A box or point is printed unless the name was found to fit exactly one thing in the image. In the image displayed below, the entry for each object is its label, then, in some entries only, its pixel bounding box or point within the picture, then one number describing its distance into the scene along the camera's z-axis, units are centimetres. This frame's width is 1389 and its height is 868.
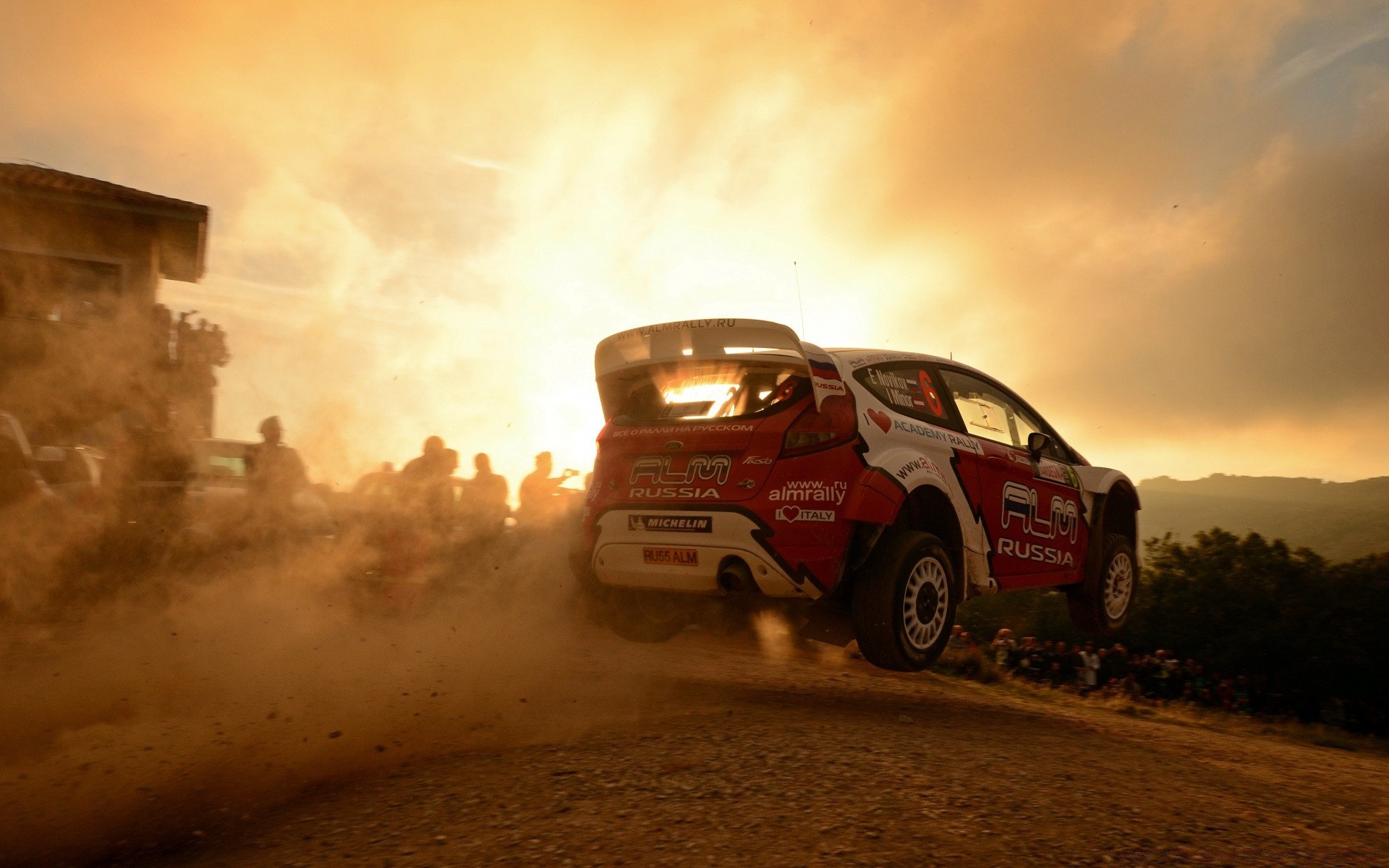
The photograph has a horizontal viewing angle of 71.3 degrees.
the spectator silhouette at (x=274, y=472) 749
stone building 727
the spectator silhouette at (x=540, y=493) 784
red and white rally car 501
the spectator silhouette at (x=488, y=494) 807
